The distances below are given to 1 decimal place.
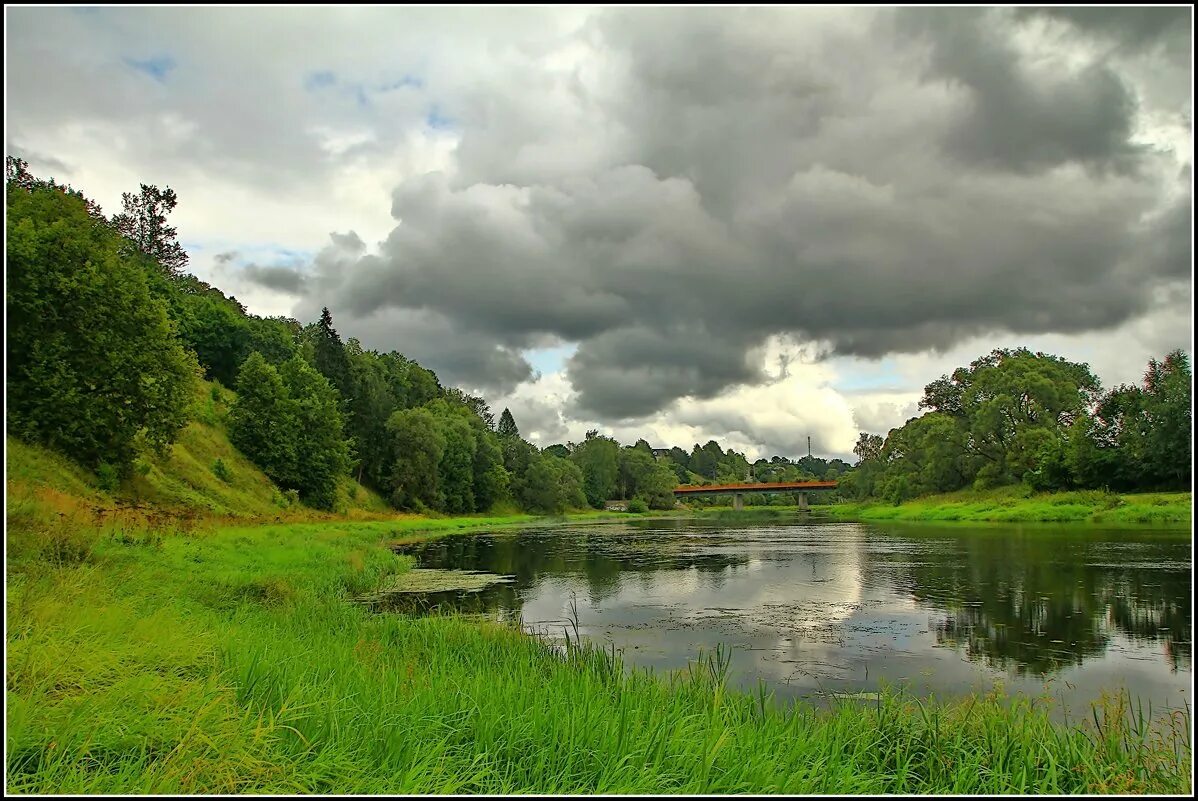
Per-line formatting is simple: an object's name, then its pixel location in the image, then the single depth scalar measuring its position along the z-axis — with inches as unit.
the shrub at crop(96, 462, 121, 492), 1286.9
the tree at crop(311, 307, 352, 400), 3307.1
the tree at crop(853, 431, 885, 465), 5895.7
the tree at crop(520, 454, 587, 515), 4690.0
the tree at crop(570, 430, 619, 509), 5905.5
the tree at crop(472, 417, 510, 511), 4097.0
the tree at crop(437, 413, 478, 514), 3730.3
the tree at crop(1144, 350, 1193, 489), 2026.3
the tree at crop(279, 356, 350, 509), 2479.1
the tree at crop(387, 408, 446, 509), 3368.6
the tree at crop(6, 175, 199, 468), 1242.0
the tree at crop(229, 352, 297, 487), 2348.7
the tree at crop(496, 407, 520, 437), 6417.3
